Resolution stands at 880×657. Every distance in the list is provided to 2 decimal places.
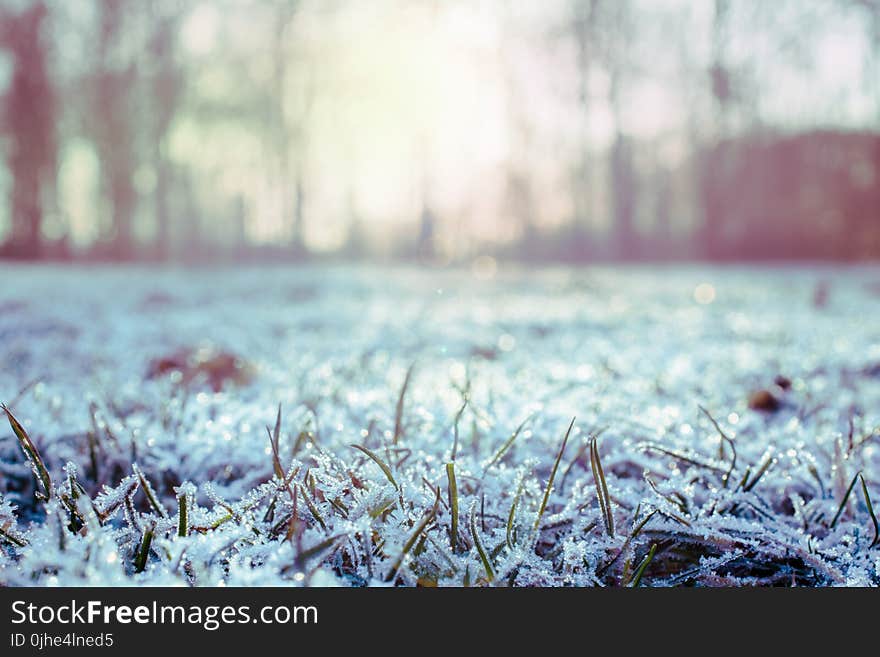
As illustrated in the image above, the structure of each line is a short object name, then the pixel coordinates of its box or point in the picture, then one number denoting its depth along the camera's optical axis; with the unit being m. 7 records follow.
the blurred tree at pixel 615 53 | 13.68
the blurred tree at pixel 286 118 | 13.91
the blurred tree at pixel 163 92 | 14.05
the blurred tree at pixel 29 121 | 13.39
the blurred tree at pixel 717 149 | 13.15
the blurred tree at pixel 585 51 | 13.58
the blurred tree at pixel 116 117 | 13.87
